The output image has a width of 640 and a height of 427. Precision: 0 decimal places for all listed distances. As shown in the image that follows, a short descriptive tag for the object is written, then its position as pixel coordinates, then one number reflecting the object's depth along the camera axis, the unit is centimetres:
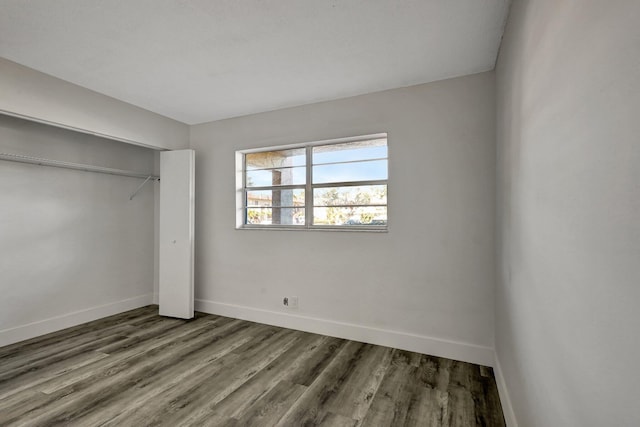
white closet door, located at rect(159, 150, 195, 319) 389
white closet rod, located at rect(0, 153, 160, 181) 303
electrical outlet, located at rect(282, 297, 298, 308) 351
